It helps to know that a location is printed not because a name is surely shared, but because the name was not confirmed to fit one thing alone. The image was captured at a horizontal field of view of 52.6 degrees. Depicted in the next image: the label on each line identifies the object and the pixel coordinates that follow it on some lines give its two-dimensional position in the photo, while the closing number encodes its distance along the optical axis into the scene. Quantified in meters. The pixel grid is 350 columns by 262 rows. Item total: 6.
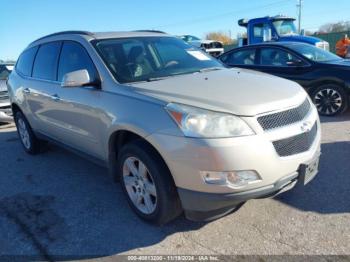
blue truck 14.88
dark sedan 6.88
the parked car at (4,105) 8.11
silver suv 2.71
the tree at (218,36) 72.28
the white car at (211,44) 23.47
